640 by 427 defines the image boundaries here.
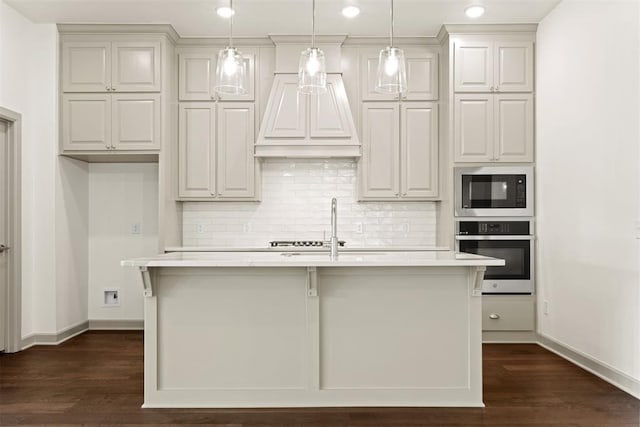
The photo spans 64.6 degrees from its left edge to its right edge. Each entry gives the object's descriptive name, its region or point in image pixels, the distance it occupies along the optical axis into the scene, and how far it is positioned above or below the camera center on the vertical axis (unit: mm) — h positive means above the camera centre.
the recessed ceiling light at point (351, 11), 4395 +1758
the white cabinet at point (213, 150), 5039 +600
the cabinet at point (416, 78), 5031 +1332
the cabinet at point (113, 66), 4789 +1365
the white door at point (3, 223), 4324 -119
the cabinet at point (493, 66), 4781 +1378
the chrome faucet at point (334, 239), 3092 -179
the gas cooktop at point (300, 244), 4980 -328
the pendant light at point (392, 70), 2832 +791
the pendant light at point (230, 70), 2795 +776
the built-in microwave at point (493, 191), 4750 +192
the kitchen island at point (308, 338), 3014 -764
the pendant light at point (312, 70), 2844 +797
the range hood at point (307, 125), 4883 +832
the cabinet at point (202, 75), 5055 +1351
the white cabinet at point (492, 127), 4770 +796
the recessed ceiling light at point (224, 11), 4398 +1754
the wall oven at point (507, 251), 4723 -369
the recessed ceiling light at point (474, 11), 4376 +1762
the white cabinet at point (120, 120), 4789 +852
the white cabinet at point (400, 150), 5016 +601
